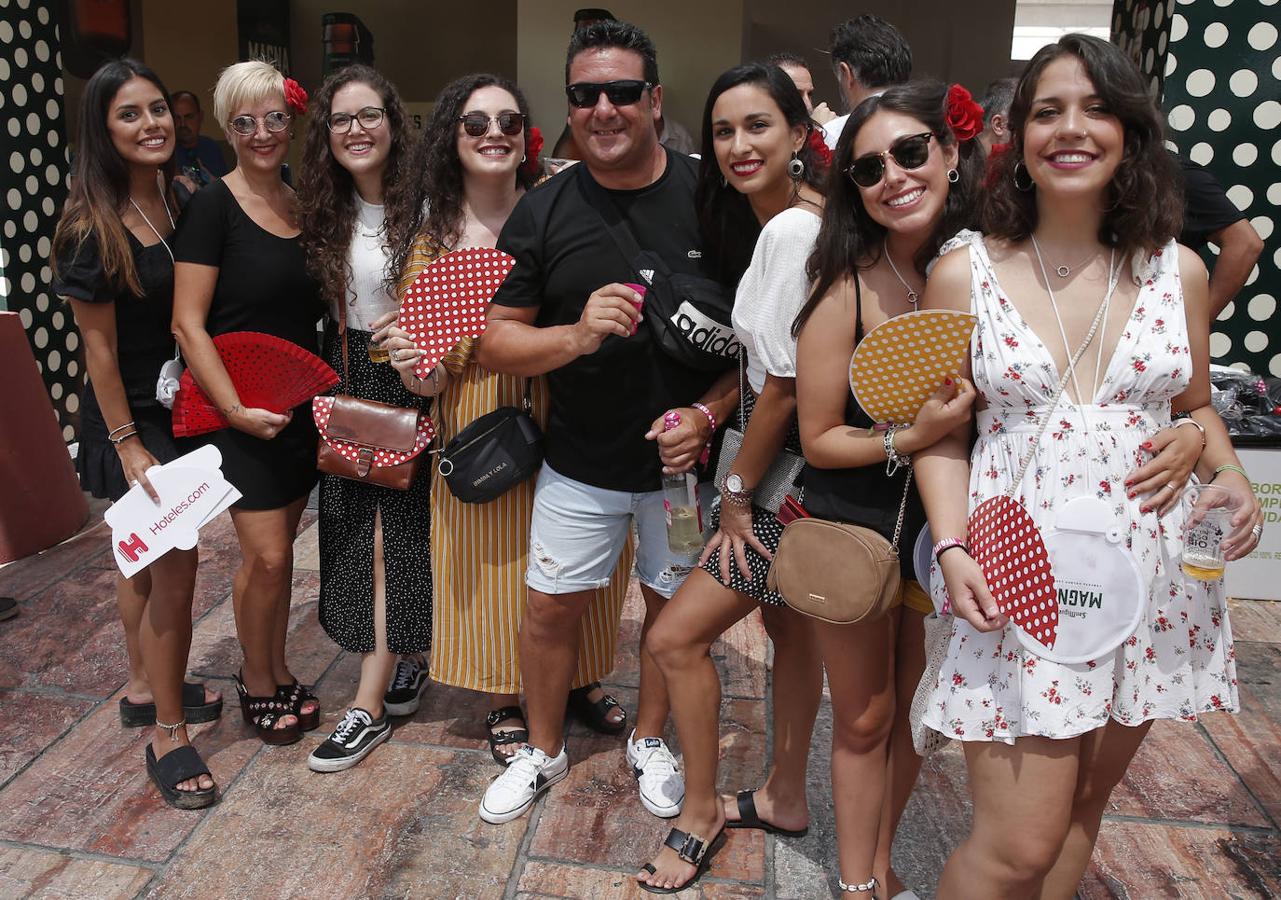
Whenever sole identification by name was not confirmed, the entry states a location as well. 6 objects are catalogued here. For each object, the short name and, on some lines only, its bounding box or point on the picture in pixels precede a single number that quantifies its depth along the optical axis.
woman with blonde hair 2.87
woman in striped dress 2.91
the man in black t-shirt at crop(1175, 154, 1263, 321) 3.90
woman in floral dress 1.80
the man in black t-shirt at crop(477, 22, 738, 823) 2.56
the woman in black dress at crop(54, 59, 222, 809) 2.78
